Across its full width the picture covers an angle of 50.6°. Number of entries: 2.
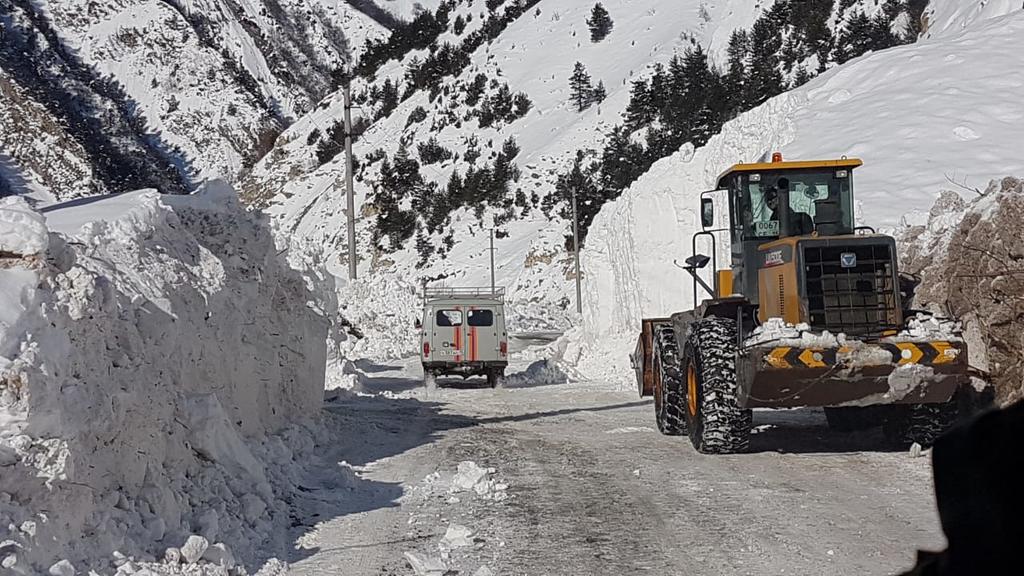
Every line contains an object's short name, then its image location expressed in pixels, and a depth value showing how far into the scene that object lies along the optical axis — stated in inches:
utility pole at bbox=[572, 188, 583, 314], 2176.4
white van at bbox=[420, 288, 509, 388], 965.8
